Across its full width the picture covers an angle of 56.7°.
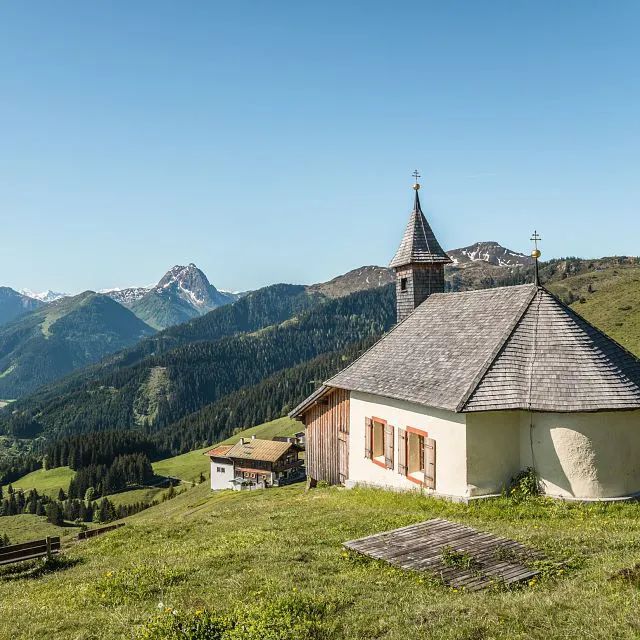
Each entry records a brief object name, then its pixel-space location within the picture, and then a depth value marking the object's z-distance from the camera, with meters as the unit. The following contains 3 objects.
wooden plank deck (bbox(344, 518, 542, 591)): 12.95
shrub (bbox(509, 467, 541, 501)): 22.89
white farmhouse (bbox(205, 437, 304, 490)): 109.38
